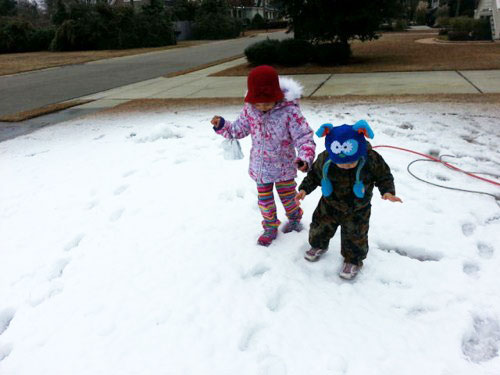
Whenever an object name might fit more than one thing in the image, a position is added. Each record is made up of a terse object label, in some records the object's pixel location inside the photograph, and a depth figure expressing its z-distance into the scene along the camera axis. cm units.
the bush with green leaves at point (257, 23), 4944
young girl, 255
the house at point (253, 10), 5556
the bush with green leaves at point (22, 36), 2806
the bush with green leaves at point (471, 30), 1808
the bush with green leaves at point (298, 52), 1192
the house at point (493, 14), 1680
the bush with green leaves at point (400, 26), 2967
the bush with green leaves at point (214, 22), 3562
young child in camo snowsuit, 222
